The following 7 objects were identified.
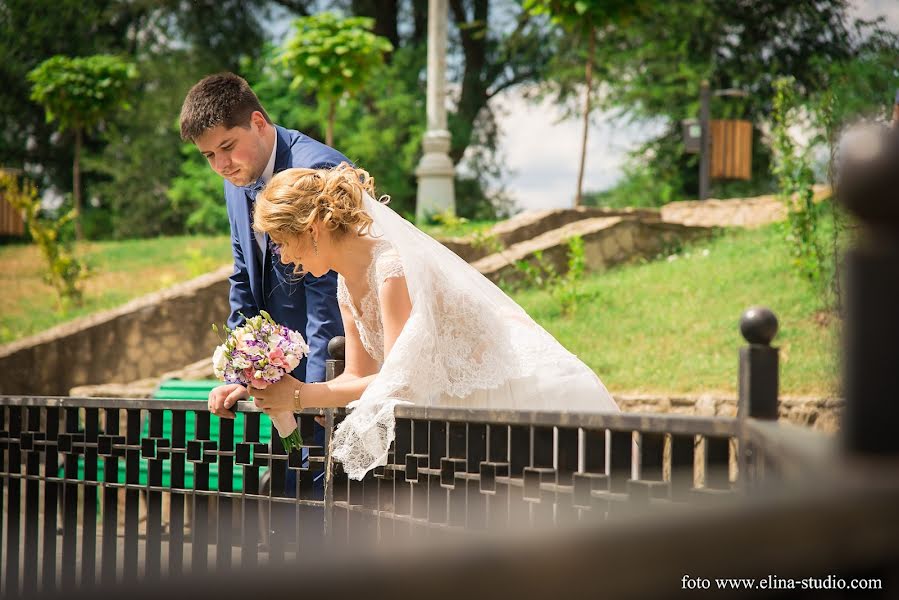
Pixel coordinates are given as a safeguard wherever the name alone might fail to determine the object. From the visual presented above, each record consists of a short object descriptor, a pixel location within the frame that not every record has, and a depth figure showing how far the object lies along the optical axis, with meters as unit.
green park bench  6.49
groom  3.55
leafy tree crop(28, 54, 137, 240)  16.44
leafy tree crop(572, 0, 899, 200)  18.48
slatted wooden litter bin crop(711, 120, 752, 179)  14.80
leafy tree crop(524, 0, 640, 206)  12.96
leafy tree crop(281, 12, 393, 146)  12.60
